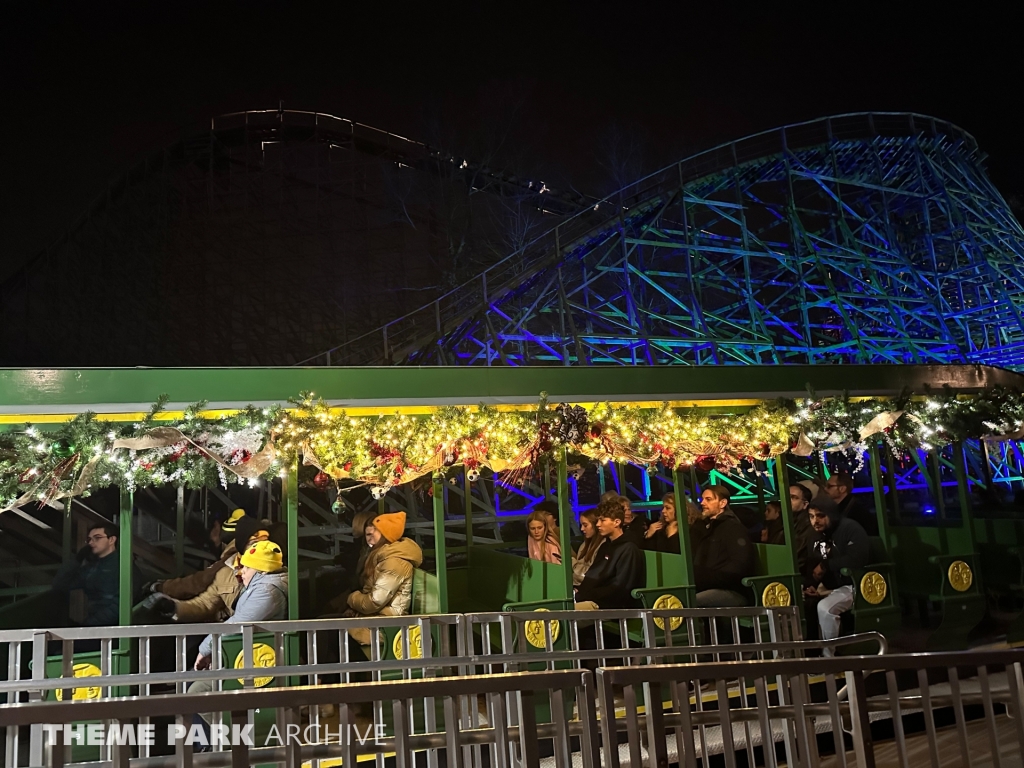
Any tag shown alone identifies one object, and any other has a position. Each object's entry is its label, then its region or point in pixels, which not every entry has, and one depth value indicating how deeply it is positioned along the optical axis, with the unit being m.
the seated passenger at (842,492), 6.48
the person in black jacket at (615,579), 5.80
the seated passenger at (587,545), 6.48
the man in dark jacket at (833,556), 5.94
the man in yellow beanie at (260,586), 4.80
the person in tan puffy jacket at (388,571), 5.22
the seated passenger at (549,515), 6.21
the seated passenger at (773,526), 7.14
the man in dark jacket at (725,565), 6.00
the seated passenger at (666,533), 6.63
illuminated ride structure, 18.16
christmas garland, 4.49
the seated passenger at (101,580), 4.88
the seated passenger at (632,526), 6.29
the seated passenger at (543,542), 6.10
